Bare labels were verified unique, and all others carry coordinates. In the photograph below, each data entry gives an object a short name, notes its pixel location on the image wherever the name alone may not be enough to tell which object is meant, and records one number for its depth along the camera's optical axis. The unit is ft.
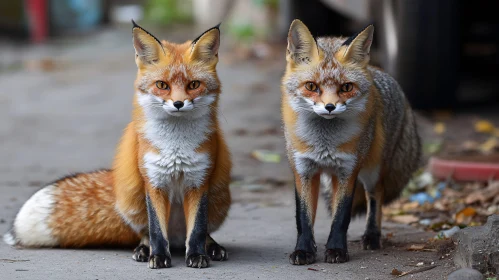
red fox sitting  29.27
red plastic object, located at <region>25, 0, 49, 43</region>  101.14
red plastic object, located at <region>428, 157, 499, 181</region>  44.04
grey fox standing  29.25
